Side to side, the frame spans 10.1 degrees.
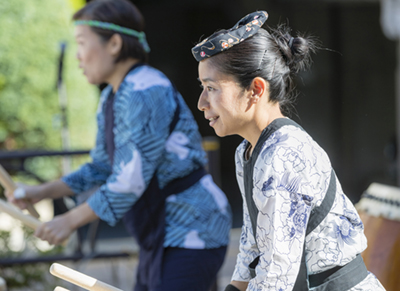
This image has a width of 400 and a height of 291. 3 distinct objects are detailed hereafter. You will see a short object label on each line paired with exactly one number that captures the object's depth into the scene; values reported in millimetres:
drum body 6038
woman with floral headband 5241
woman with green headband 5934
